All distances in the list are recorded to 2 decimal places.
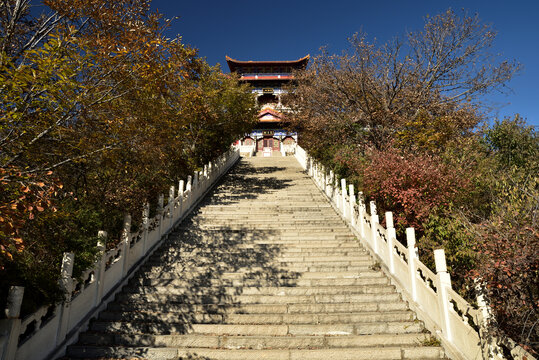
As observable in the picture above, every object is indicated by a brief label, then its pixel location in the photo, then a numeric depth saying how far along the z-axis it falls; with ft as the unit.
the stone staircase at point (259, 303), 14.88
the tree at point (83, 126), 12.32
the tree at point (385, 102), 38.42
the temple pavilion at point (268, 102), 109.60
